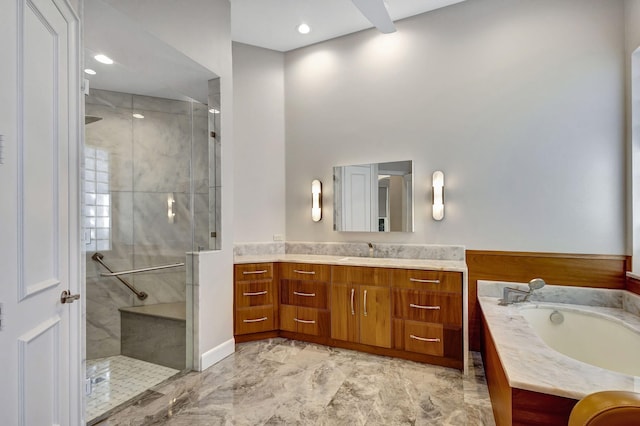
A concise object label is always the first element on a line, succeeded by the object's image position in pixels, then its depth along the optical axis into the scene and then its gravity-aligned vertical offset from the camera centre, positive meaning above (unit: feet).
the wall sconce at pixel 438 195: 10.84 +0.55
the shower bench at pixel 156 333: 9.70 -3.63
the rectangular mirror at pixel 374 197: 11.54 +0.54
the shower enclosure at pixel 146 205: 9.49 +0.24
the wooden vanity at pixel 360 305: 9.31 -2.89
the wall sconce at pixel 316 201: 12.94 +0.44
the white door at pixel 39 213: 3.96 +0.00
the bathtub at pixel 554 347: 4.68 -2.53
